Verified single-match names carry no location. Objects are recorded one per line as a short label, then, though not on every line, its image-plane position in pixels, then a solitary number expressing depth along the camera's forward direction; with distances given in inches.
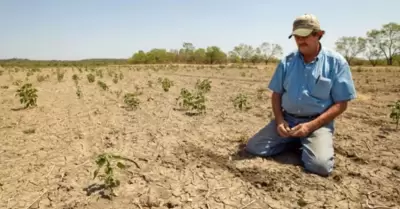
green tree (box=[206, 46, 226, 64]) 3026.3
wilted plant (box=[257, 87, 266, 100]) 340.4
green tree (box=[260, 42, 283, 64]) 3177.9
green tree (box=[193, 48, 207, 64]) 3038.4
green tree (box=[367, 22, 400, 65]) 2201.0
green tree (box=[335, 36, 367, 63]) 2465.6
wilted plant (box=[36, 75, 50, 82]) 611.0
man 120.3
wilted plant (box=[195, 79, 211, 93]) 396.2
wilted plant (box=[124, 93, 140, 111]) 279.3
